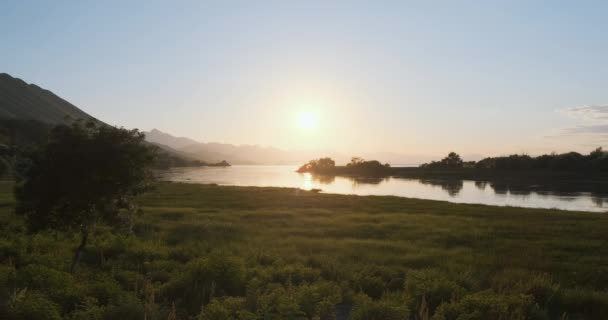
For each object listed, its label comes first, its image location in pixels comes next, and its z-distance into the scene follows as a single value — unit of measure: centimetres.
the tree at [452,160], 18746
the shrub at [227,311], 867
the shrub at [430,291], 1078
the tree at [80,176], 1228
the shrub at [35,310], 828
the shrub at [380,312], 891
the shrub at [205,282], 1105
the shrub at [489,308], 906
